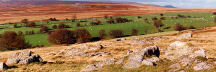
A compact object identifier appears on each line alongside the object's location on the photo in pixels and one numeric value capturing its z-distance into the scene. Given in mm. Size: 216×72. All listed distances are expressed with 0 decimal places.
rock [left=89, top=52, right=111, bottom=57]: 44281
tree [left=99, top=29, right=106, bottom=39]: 114862
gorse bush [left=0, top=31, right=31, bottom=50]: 89562
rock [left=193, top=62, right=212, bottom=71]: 23797
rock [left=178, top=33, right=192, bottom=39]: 62234
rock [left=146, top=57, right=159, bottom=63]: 28958
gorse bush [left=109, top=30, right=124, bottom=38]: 116188
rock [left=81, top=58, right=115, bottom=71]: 29922
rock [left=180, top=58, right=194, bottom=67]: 25892
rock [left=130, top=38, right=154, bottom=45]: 55438
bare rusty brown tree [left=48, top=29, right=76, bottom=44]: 97938
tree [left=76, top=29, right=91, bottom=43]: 103888
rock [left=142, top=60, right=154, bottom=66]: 27312
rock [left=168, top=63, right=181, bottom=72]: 24762
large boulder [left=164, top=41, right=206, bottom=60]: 30334
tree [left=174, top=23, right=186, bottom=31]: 126625
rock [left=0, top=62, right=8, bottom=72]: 32362
